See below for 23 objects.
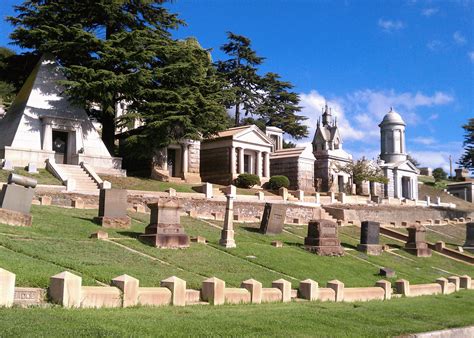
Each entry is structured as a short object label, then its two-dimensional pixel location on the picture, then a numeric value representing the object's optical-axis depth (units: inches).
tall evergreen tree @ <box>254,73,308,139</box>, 2506.2
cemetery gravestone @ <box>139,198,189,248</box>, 709.3
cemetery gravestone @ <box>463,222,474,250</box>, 1299.2
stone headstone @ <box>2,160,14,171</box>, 1210.6
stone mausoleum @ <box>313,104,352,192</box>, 2127.2
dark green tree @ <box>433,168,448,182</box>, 3854.8
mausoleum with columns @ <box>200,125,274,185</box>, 1823.3
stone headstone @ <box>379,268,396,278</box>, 791.1
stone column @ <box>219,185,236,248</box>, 789.2
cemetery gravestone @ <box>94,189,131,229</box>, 794.8
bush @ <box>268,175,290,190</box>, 1785.2
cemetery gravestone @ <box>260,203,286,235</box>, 1002.1
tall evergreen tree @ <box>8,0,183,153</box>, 1392.7
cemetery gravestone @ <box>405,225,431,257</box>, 1116.9
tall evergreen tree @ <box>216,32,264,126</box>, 2434.8
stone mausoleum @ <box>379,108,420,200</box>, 2522.1
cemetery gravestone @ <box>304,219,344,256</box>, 887.1
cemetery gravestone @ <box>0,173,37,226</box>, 671.1
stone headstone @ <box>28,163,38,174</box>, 1219.9
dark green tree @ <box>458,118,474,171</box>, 3325.1
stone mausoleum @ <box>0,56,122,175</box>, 1427.2
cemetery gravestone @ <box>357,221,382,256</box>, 1009.5
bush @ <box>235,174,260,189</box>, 1708.9
